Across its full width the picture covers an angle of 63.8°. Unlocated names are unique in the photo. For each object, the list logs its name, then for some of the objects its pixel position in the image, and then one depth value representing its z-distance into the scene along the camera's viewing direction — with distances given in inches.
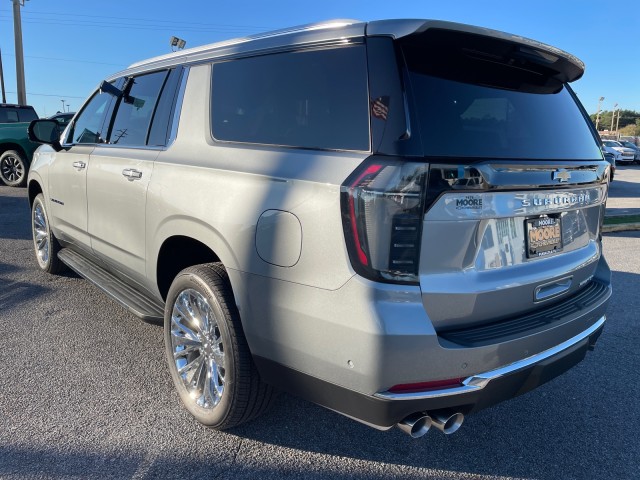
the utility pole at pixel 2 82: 1477.5
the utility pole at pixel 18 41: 887.2
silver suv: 75.8
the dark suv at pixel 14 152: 438.0
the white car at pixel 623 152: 1325.0
